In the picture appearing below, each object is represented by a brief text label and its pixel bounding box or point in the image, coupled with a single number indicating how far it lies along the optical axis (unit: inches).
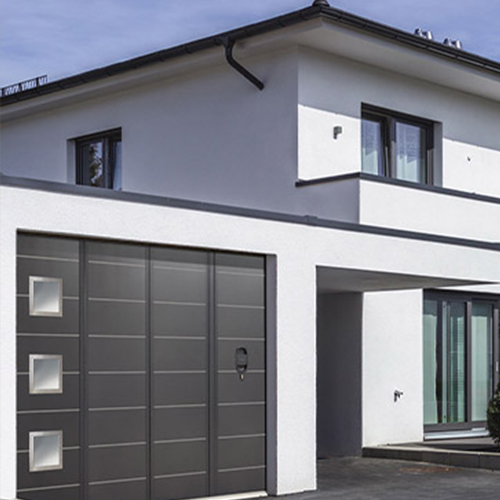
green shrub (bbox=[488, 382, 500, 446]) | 577.6
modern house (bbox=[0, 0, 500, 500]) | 391.5
